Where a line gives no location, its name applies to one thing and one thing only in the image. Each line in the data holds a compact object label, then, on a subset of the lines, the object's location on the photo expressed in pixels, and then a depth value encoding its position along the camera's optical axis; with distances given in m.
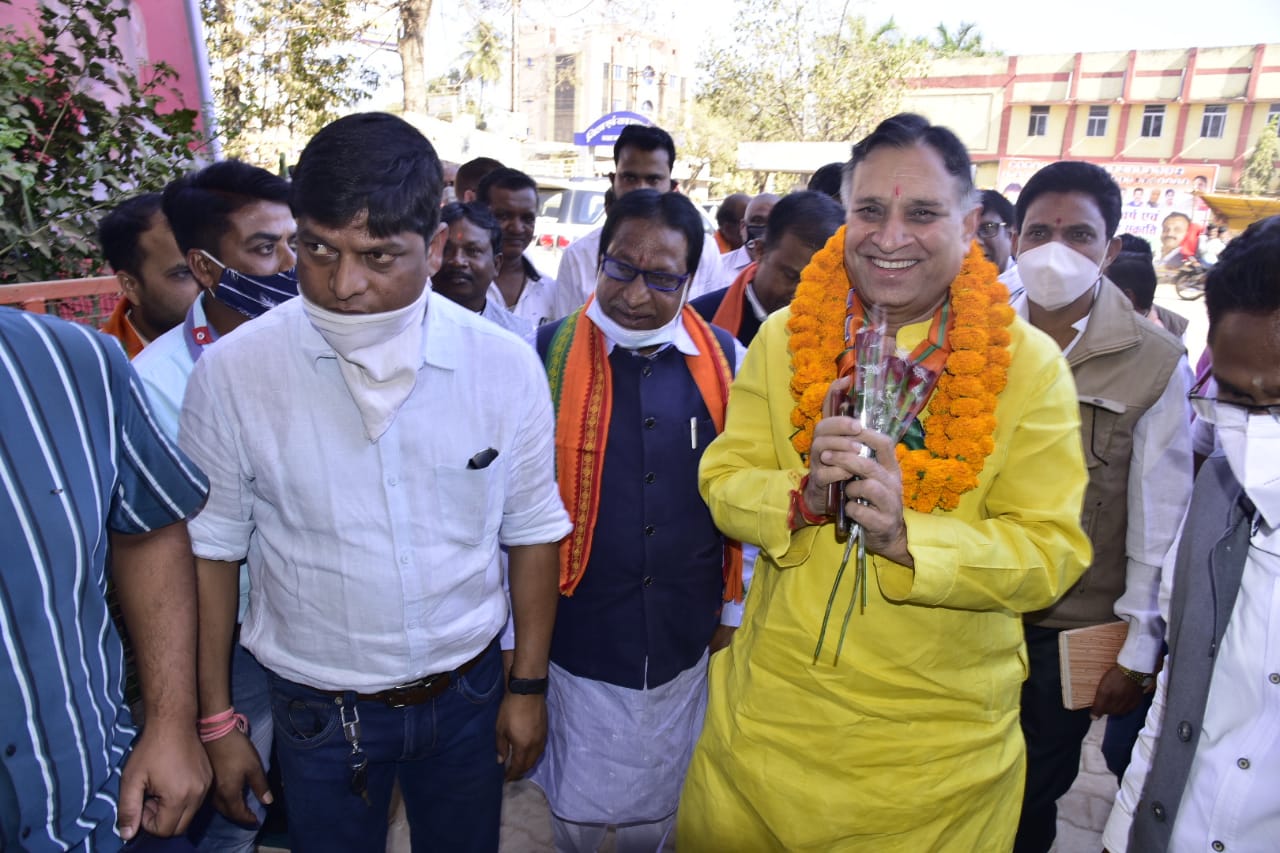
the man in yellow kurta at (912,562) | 1.83
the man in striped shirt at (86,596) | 1.46
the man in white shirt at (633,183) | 5.05
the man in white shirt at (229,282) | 2.37
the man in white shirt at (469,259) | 3.76
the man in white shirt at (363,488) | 1.86
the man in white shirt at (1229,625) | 1.63
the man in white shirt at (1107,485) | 2.39
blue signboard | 25.53
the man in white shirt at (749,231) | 5.81
